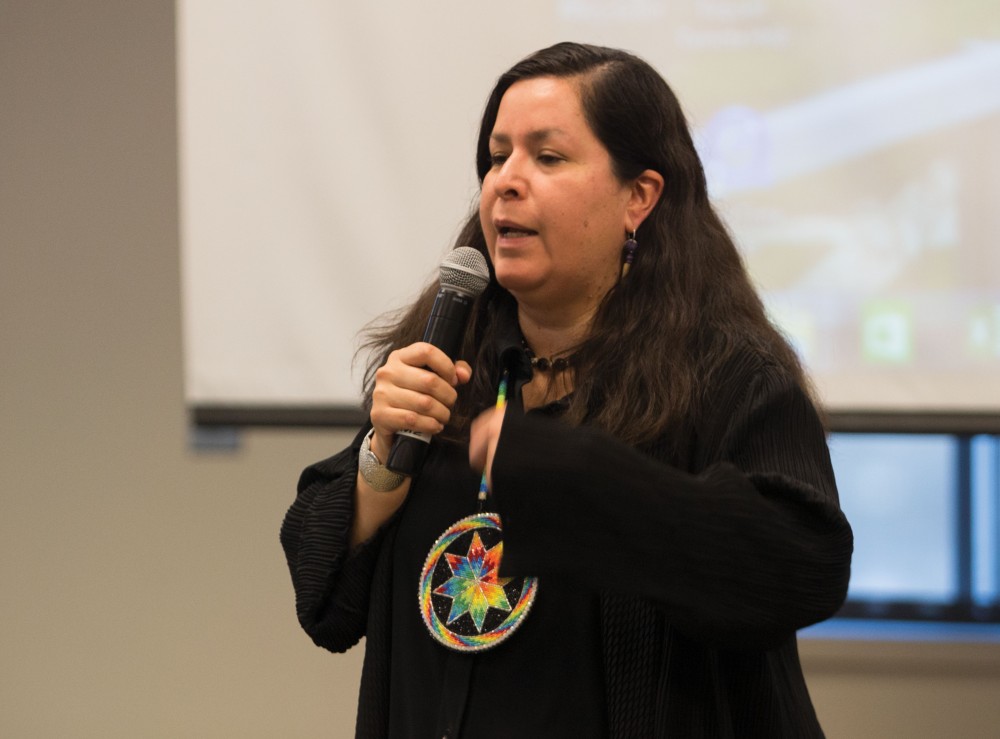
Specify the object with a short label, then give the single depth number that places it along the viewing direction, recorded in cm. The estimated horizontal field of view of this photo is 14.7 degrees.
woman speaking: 345
